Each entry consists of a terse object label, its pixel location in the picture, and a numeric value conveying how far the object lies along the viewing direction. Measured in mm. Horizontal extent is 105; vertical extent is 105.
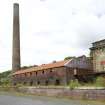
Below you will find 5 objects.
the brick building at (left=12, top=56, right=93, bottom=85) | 24745
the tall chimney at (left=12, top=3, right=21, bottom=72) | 36085
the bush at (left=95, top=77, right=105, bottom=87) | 15807
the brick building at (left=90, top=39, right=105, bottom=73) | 23659
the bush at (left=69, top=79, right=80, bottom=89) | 17706
